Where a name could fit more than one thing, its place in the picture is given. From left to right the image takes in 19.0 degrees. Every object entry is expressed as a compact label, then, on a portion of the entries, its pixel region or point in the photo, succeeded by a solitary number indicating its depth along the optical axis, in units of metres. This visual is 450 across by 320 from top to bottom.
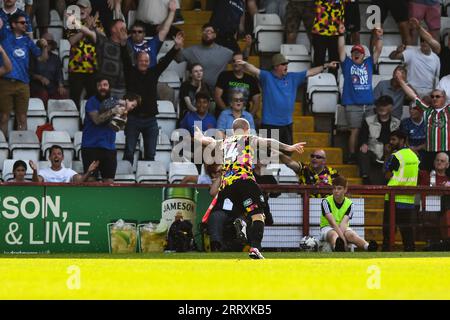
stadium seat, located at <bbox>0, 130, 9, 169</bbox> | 23.34
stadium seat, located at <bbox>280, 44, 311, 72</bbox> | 25.89
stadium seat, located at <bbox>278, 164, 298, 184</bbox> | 23.77
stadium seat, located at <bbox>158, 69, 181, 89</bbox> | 25.23
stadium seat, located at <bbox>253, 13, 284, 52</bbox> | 26.09
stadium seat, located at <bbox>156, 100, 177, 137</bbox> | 24.45
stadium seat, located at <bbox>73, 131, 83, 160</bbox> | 23.88
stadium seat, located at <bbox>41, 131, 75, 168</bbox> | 23.55
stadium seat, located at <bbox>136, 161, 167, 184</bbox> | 23.17
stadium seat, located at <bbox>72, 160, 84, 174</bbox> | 23.59
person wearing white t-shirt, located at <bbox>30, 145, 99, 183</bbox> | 22.36
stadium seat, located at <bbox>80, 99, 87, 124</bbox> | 24.31
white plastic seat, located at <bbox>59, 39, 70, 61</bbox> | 25.22
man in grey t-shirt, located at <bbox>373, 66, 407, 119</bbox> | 25.30
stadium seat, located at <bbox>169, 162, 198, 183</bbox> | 23.25
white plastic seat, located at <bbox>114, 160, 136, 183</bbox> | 23.25
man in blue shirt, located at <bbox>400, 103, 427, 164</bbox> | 24.58
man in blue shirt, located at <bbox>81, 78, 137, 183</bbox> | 22.77
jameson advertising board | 21.33
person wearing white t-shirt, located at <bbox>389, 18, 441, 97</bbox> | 25.72
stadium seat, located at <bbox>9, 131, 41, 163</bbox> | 23.39
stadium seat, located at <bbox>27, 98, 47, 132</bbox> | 24.20
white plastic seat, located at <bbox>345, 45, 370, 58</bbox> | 25.84
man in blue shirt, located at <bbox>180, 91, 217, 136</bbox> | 23.77
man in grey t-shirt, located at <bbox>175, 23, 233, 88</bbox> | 24.92
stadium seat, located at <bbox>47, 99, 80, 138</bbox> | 24.17
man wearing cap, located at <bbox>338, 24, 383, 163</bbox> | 24.94
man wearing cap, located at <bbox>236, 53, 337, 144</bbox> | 23.95
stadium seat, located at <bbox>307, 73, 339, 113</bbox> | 25.44
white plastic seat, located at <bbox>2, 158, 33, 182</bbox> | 22.67
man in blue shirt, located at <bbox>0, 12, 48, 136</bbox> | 23.56
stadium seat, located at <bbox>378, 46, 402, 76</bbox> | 26.30
